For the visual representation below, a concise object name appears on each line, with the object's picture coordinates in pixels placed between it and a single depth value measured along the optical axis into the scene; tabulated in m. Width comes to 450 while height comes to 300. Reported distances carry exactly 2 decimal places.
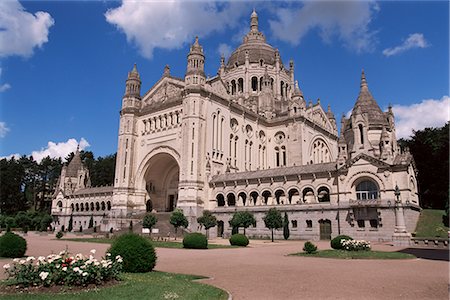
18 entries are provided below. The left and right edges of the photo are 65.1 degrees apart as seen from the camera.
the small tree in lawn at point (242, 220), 40.59
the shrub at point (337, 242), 25.93
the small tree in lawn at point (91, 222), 67.19
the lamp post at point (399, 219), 31.44
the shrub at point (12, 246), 20.77
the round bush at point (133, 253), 14.14
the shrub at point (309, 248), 24.09
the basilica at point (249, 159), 40.75
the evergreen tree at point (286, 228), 44.75
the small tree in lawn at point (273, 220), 40.41
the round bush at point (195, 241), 29.22
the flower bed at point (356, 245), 24.61
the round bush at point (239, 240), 32.69
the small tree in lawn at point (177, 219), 42.12
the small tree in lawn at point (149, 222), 42.31
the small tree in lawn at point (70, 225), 70.89
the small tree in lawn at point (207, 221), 42.72
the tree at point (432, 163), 54.28
